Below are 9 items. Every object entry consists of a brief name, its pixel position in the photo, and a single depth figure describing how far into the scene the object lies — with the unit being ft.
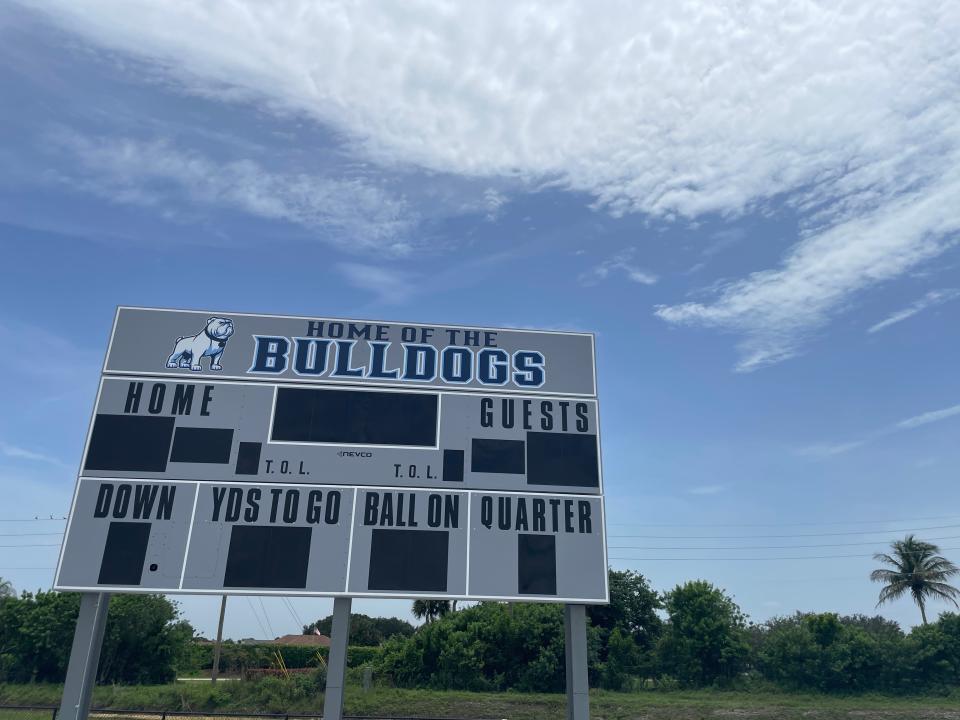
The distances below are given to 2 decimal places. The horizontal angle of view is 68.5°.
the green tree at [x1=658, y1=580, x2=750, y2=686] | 108.58
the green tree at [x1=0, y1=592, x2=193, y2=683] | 103.81
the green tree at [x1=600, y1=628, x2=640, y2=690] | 107.86
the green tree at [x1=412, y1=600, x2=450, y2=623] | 168.03
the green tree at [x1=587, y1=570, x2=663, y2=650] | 122.83
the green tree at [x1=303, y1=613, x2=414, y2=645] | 188.85
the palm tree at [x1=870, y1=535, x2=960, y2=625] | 150.30
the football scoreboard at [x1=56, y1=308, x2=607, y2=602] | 50.08
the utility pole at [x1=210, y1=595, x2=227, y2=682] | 101.97
